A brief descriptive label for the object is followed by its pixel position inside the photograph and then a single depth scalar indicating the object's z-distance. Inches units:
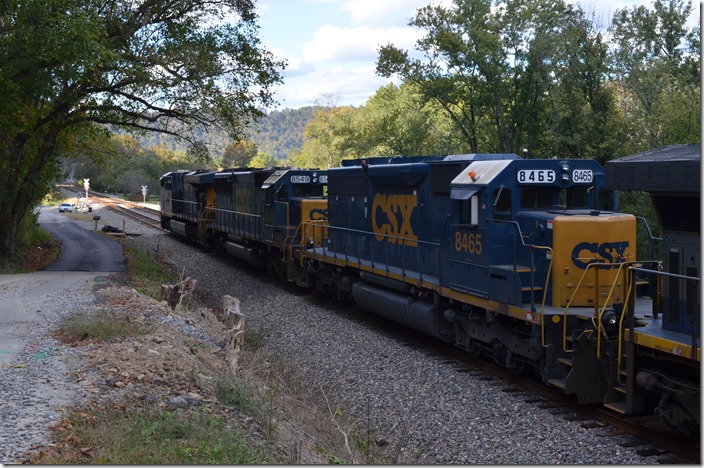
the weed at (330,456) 315.3
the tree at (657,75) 1069.1
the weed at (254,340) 587.5
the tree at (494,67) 1318.8
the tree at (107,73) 762.2
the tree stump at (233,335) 481.5
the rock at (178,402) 336.5
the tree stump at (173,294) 663.1
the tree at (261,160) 4328.2
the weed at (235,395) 356.2
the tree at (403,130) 1604.3
